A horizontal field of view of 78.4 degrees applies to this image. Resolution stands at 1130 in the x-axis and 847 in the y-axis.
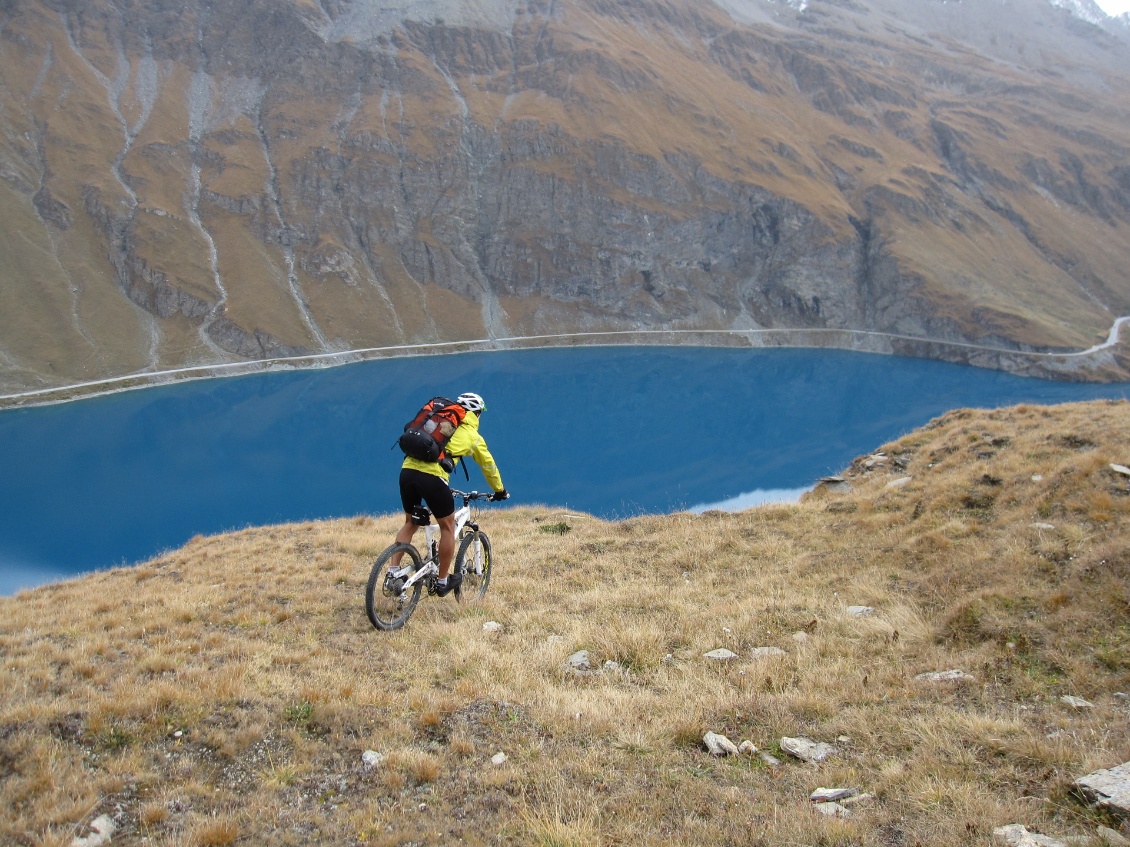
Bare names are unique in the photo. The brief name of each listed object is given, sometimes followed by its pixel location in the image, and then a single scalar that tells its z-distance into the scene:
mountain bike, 8.52
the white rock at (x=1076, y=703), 5.75
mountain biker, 8.45
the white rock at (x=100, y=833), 4.15
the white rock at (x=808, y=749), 5.36
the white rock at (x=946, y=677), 6.54
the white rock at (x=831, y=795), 4.70
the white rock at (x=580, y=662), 7.71
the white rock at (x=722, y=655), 7.76
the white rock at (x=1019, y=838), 3.84
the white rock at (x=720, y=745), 5.48
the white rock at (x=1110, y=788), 4.09
